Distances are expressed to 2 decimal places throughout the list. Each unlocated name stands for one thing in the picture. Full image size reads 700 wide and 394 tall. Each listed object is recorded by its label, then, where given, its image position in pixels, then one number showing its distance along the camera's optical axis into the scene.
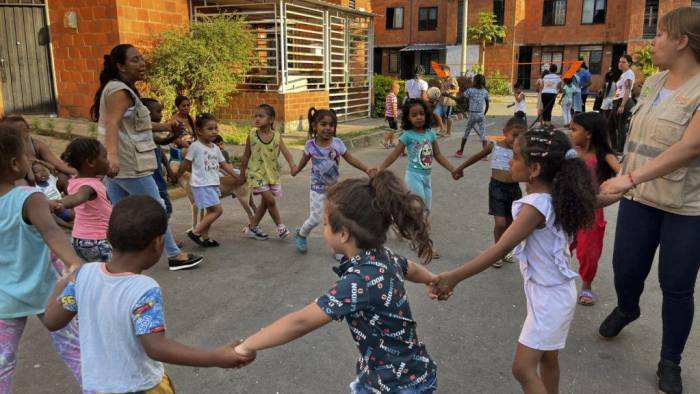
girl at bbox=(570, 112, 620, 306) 3.97
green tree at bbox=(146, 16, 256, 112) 11.07
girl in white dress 2.57
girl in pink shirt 3.39
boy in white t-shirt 1.92
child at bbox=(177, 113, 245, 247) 5.56
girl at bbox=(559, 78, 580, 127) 15.51
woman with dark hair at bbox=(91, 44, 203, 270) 4.12
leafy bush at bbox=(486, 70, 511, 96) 35.62
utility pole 24.91
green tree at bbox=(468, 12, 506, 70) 39.28
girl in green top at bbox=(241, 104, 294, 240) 5.80
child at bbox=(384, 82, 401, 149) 13.95
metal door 10.49
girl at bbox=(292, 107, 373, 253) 5.41
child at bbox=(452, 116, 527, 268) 5.07
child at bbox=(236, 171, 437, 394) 1.96
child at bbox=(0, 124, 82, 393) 2.39
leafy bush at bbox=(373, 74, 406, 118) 19.11
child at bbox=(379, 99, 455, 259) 5.48
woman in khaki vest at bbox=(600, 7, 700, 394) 2.80
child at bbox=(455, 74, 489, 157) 12.21
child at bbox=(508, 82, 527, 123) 13.43
